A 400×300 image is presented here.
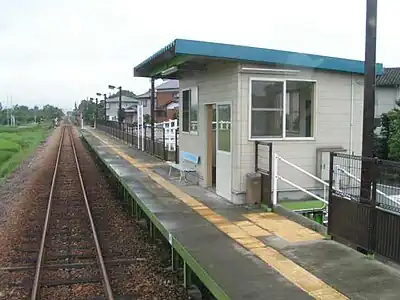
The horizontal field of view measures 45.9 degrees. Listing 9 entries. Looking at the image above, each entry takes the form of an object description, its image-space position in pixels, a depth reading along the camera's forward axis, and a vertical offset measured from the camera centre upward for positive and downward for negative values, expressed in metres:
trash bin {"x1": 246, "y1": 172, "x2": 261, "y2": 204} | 8.86 -1.39
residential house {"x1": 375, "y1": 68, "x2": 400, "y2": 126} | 31.16 +1.51
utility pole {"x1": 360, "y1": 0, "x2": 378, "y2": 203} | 5.73 +0.38
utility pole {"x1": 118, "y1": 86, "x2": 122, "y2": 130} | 41.28 +0.34
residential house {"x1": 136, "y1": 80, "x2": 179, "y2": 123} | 57.66 +2.29
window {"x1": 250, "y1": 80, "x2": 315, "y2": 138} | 9.10 +0.11
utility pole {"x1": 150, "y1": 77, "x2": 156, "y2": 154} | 21.74 +0.49
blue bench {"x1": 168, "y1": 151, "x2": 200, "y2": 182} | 11.67 -1.28
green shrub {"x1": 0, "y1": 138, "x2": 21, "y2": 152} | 31.50 -2.18
